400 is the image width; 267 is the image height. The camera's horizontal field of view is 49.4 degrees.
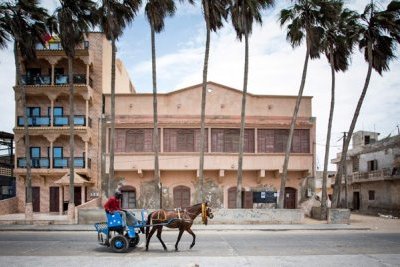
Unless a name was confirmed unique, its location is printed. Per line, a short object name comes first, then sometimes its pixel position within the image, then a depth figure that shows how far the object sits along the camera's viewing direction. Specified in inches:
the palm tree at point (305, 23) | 1084.5
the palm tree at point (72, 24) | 1054.4
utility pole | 1471.3
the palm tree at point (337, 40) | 1120.8
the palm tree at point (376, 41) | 1075.3
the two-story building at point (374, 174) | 1444.4
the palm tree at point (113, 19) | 1073.6
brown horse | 564.7
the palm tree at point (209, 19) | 1061.8
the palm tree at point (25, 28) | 1034.7
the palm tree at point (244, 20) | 1072.2
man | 557.0
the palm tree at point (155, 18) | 1063.6
